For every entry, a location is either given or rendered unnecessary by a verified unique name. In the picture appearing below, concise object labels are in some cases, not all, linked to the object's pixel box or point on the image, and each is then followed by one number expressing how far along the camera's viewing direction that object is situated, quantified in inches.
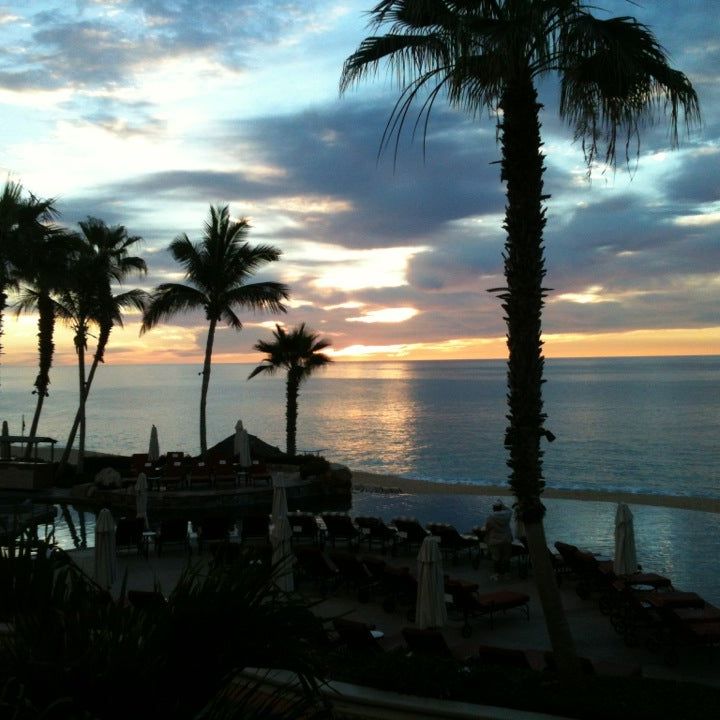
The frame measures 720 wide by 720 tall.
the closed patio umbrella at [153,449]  1084.7
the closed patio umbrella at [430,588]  397.7
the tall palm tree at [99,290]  1233.4
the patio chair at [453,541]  575.5
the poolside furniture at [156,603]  117.2
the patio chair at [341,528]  630.5
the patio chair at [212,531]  617.9
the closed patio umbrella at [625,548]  481.7
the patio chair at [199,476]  1003.9
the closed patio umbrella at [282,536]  466.9
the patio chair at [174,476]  975.6
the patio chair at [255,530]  623.2
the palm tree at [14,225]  804.6
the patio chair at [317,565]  494.0
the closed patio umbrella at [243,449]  1036.5
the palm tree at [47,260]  872.3
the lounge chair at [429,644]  317.3
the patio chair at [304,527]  645.9
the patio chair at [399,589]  454.9
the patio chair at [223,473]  1006.4
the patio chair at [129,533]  602.9
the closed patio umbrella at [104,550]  469.7
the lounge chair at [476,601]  414.9
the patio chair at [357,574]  477.0
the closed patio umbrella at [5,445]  1080.2
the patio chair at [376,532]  617.3
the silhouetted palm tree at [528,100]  297.4
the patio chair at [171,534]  614.5
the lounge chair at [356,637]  336.2
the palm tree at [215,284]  1275.8
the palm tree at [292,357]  1408.7
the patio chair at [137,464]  1020.5
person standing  525.8
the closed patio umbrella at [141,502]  754.2
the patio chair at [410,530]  603.8
